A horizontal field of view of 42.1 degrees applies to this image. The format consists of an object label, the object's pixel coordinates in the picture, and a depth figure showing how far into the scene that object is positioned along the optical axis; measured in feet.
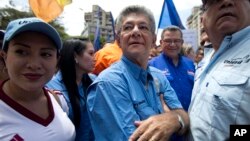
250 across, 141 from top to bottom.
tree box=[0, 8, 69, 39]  97.49
